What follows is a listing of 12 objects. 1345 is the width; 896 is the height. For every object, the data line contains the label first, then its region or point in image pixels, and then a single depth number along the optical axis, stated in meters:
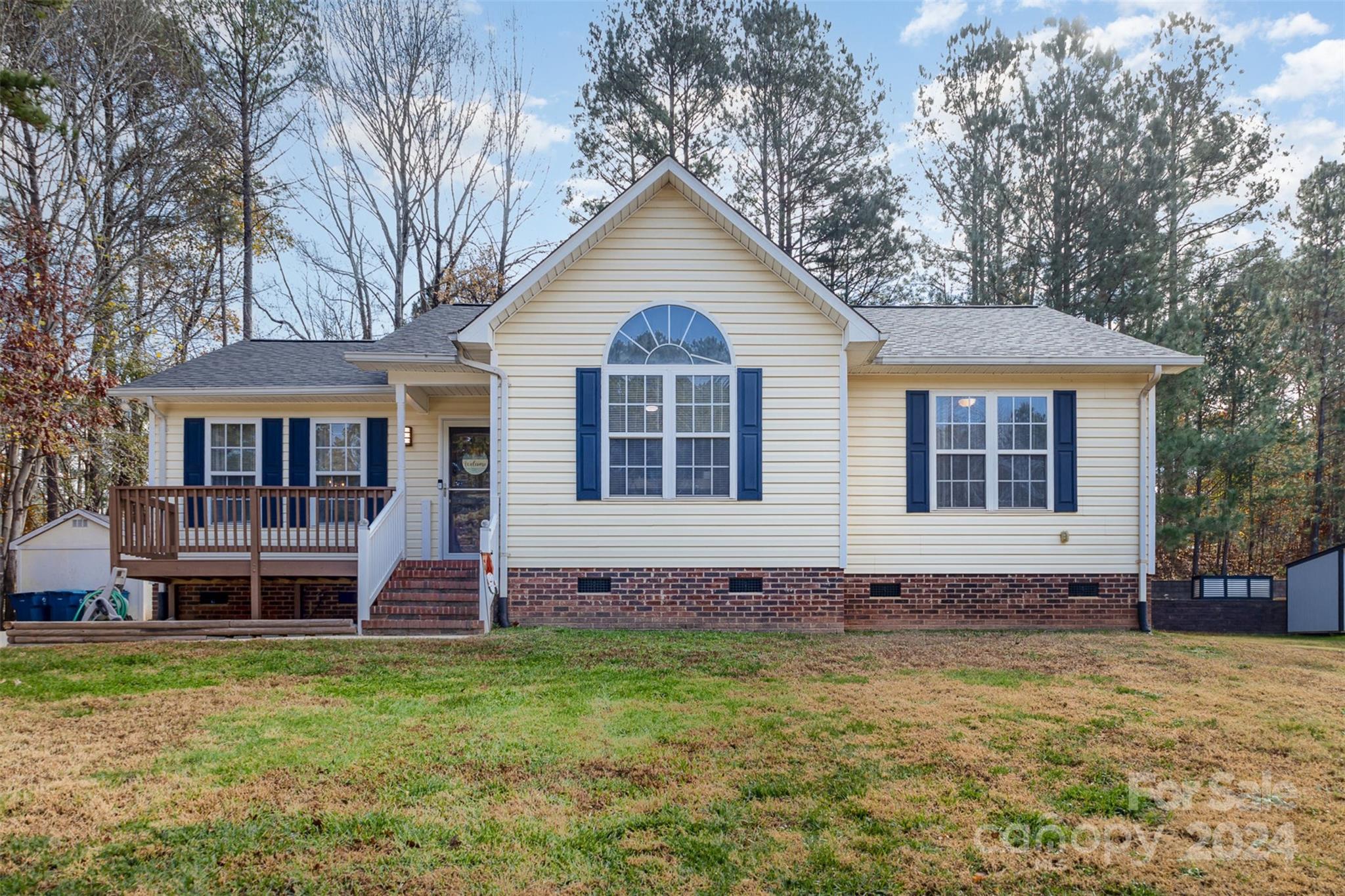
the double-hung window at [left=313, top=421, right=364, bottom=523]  11.20
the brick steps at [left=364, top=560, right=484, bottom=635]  8.80
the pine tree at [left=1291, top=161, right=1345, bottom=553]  19.27
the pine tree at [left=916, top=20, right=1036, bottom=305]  18.61
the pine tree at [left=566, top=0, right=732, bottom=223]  19.00
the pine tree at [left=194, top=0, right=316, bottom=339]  18.05
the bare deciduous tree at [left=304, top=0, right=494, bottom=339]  20.05
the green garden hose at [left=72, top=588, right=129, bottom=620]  10.23
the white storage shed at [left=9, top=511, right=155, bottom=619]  12.82
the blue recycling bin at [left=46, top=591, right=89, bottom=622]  12.17
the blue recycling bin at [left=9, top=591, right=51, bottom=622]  12.12
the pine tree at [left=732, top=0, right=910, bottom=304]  19.05
